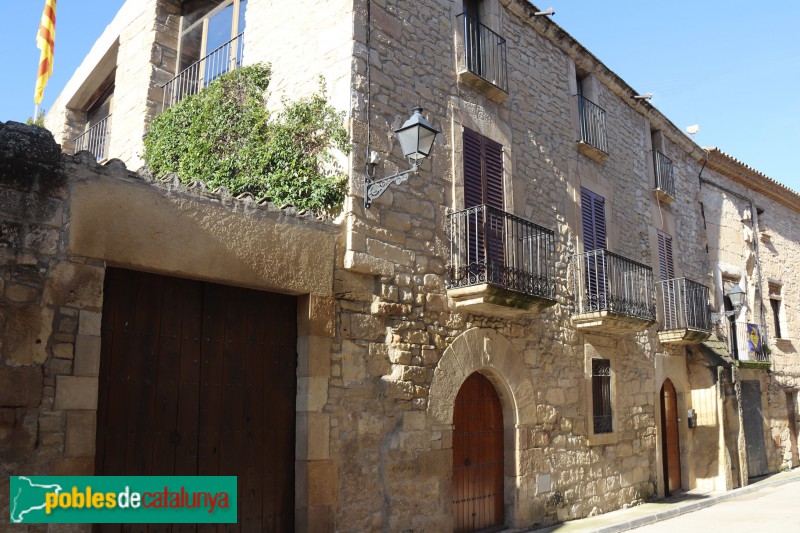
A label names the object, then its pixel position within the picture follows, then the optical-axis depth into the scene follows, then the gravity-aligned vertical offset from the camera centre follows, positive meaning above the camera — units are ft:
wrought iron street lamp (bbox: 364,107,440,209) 20.59 +7.44
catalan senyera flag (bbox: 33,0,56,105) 37.99 +19.06
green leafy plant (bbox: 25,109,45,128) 42.72 +16.56
